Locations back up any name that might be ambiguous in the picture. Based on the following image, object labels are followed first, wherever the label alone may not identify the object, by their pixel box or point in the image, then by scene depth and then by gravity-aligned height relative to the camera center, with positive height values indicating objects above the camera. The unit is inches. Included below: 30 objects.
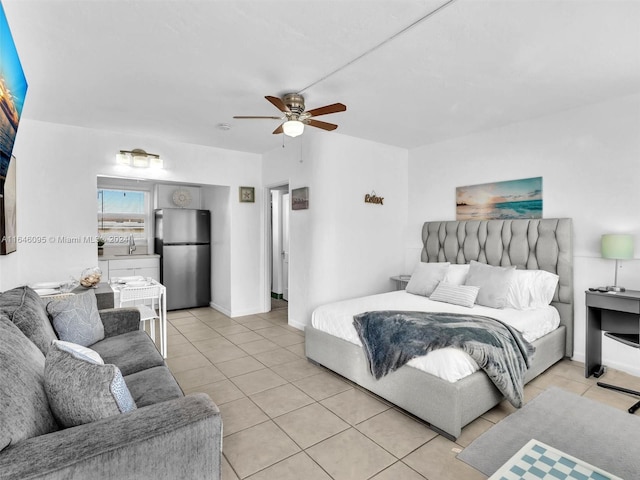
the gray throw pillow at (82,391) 50.6 -23.6
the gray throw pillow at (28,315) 73.3 -18.2
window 233.1 +12.9
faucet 238.8 -8.0
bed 89.5 -39.6
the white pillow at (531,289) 132.2 -23.2
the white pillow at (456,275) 151.8 -19.8
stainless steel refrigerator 222.4 -14.2
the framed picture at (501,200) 149.6 +14.4
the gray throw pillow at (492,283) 131.5 -21.2
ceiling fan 107.7 +39.5
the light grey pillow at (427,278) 155.3 -21.9
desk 115.3 -32.9
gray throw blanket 93.7 -32.4
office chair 104.6 -35.4
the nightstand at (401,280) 185.0 -26.9
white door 268.1 -10.9
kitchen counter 209.7 -14.4
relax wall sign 185.2 +18.3
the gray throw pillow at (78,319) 95.0 -24.6
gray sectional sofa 42.2 -27.6
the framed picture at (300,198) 175.9 +18.0
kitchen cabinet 210.5 -20.8
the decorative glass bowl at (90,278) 135.5 -17.7
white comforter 93.4 -31.2
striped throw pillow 134.4 -25.9
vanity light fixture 165.0 +36.8
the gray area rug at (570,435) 79.4 -53.6
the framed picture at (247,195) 210.7 +23.7
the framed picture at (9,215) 110.7 +7.0
